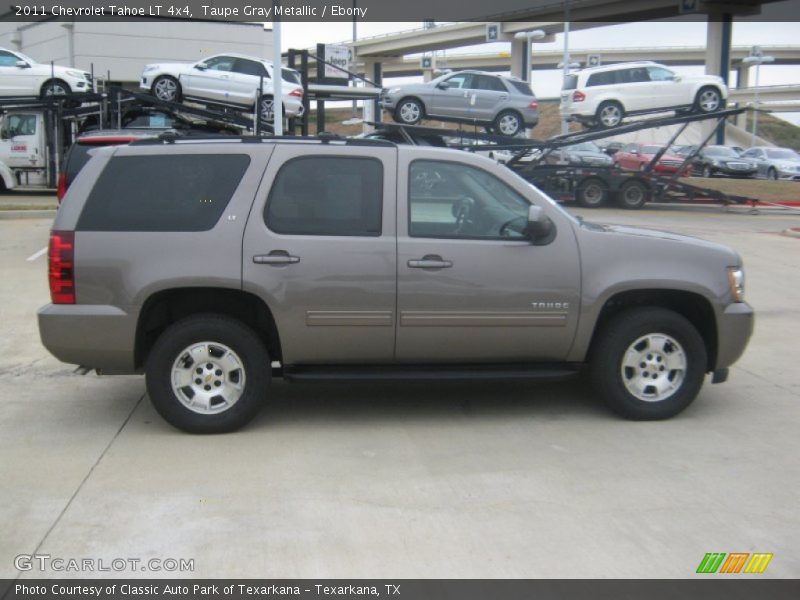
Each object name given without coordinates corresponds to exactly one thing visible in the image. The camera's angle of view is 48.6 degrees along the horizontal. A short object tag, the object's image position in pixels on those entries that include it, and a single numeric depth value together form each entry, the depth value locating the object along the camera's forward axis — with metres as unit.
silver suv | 22.72
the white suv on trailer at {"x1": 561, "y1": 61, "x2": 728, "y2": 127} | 23.00
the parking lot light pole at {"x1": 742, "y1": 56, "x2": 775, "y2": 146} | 58.10
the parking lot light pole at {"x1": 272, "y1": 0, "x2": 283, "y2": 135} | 14.55
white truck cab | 24.48
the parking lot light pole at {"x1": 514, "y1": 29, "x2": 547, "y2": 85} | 44.62
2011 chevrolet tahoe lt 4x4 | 5.75
